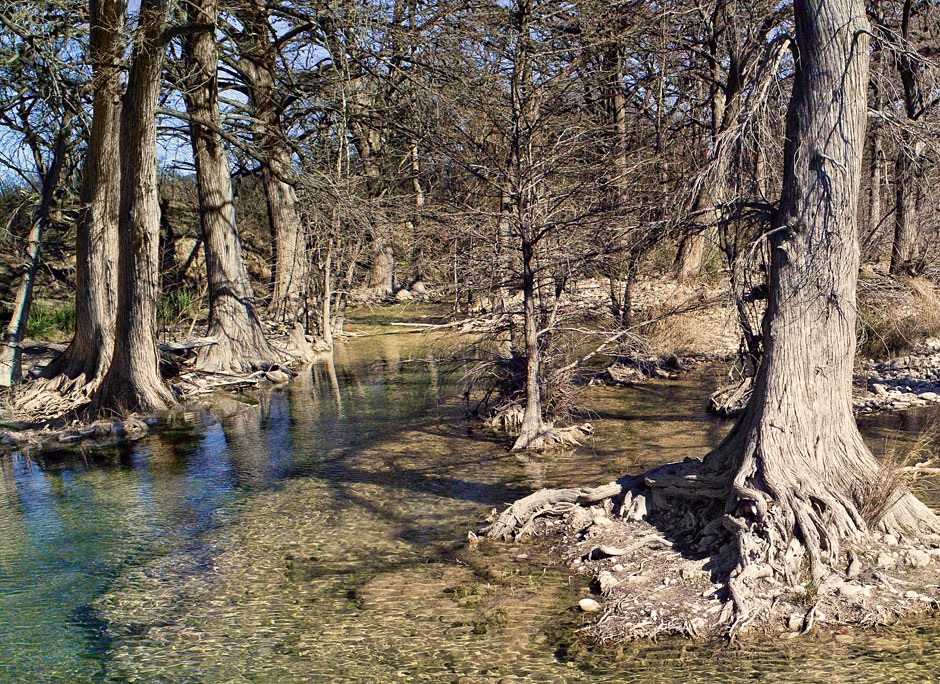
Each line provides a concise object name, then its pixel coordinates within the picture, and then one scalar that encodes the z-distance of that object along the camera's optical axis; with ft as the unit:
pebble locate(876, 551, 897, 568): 21.38
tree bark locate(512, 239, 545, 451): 36.32
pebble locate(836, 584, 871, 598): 20.26
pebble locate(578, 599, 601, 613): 21.34
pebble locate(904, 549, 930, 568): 21.57
